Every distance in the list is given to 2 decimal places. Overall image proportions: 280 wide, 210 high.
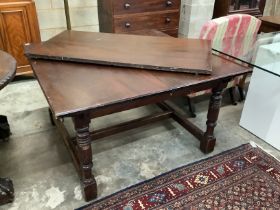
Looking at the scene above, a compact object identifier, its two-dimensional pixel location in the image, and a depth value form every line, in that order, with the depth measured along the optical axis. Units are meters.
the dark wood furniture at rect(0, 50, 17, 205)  1.29
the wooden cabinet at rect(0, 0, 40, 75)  2.40
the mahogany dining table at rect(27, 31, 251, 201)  1.18
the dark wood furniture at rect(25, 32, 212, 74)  1.46
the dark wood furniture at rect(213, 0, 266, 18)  3.03
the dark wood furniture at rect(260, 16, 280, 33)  2.60
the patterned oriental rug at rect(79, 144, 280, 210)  1.49
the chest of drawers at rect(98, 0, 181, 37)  2.55
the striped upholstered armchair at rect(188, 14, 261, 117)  1.93
